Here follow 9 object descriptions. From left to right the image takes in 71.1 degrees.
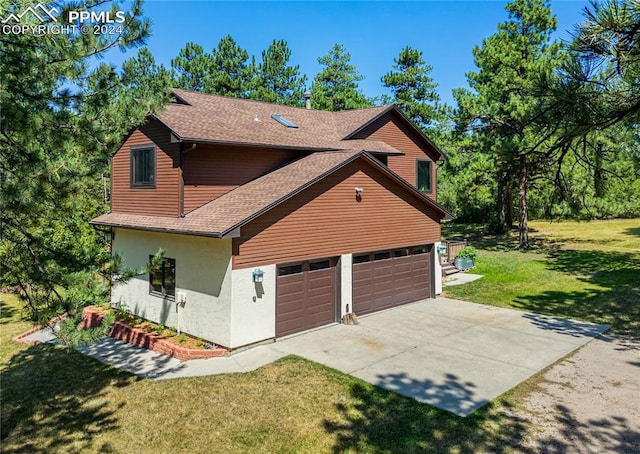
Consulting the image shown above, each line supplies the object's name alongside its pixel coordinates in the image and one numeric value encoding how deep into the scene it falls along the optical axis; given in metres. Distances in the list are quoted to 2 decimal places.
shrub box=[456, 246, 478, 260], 22.02
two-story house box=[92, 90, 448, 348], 11.56
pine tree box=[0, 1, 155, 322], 6.37
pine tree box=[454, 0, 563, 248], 25.44
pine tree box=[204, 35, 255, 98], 38.94
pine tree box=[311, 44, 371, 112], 46.22
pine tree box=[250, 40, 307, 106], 42.06
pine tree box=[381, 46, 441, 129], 38.69
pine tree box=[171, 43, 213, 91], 39.25
